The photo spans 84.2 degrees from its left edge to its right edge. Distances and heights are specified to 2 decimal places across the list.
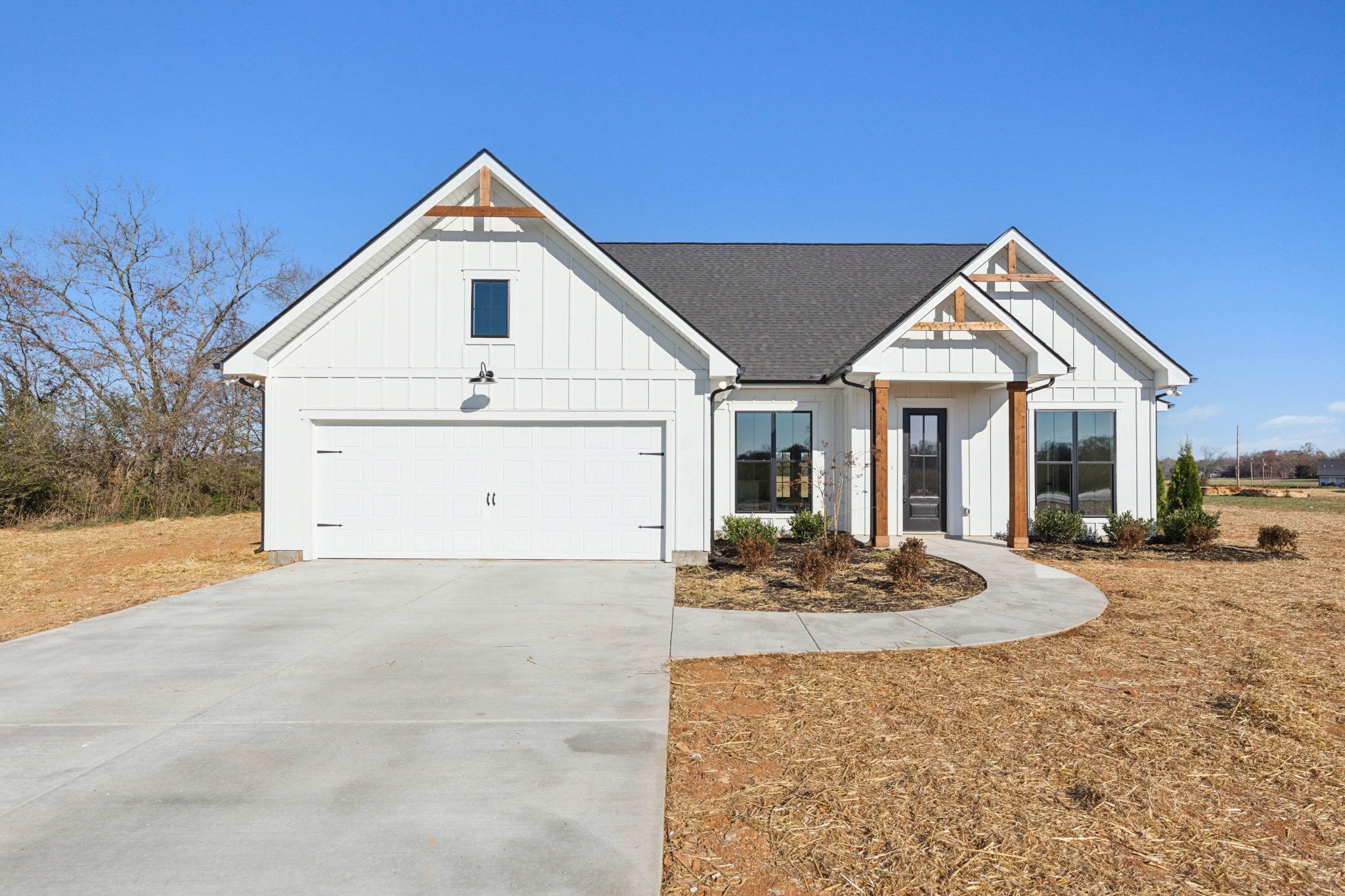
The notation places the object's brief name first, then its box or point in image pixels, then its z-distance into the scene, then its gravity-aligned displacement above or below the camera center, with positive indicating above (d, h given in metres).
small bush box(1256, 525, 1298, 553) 13.10 -1.31
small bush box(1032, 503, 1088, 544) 14.20 -1.16
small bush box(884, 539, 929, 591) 9.59 -1.33
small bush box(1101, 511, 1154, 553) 13.37 -1.20
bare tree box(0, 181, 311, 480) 22.34 +3.09
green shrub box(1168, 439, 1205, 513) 16.20 -0.46
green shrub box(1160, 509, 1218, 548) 14.02 -1.07
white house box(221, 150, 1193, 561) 11.90 +1.19
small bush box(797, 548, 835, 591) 9.53 -1.38
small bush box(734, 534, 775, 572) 11.14 -1.32
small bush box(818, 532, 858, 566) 10.70 -1.23
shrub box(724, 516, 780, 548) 12.70 -1.12
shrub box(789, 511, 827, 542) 13.87 -1.15
